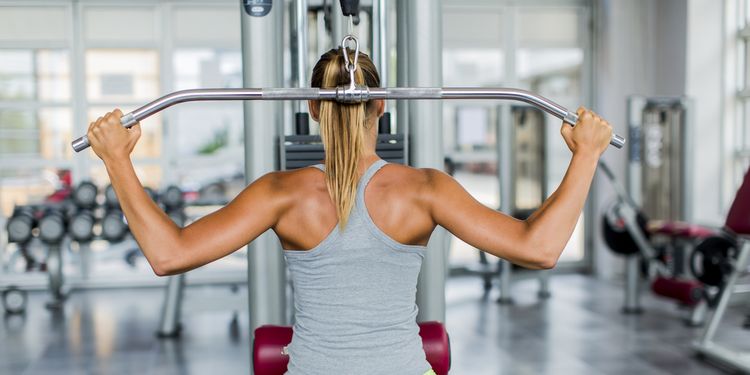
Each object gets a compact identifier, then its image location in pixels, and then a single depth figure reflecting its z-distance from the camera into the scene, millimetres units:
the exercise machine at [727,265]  3094
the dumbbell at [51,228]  4676
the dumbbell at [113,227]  4582
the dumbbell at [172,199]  4570
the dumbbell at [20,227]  4668
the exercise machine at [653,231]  4418
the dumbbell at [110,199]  4676
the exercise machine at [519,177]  4984
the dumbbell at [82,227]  4637
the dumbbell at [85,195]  4762
